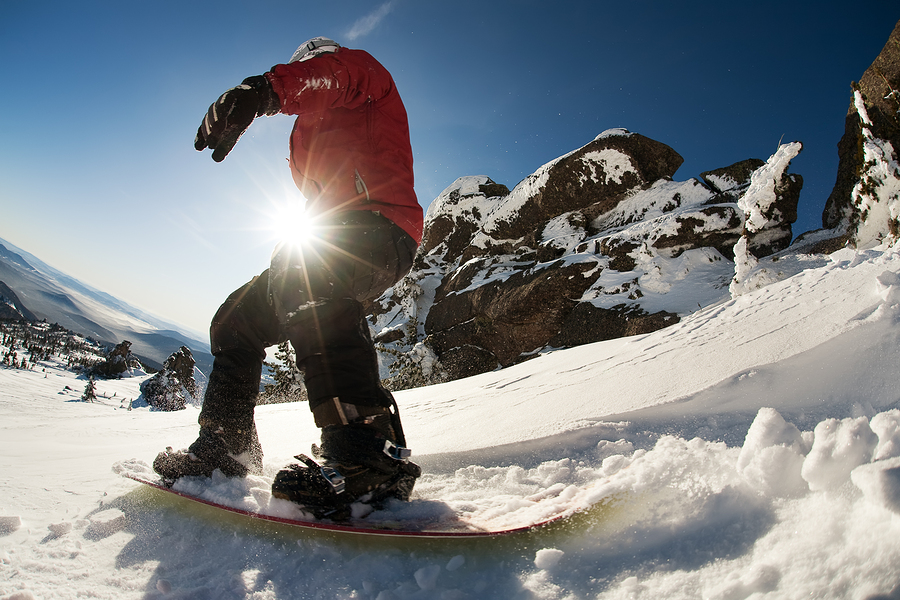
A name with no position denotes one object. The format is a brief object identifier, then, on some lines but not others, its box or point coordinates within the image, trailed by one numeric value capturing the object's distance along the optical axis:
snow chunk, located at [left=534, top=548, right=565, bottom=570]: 0.71
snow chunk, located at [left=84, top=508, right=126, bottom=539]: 0.88
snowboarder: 1.03
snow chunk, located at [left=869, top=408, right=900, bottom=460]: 0.58
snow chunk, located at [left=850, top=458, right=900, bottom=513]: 0.50
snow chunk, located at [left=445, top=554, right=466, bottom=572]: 0.74
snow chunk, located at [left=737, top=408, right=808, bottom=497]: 0.69
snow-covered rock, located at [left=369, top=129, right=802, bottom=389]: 10.91
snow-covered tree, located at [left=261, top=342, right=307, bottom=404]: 12.57
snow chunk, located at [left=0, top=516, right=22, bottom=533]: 0.85
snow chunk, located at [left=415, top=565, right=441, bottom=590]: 0.69
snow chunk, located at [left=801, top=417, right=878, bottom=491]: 0.61
